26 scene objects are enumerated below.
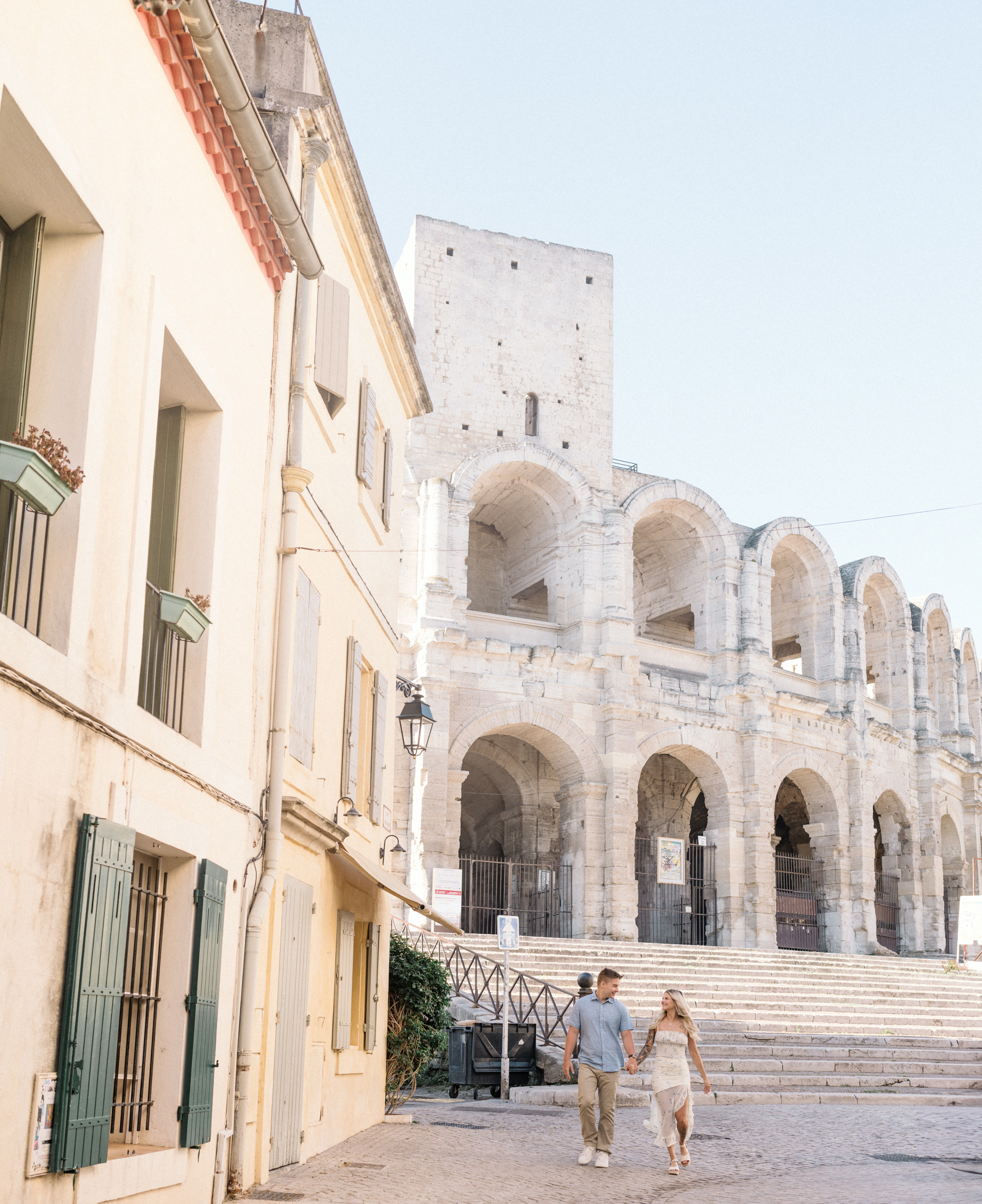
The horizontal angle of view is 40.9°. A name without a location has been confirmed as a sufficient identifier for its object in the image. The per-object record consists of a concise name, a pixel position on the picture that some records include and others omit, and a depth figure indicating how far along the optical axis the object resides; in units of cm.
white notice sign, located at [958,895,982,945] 2717
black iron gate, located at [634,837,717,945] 2722
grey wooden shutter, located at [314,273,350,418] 983
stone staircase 1552
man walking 933
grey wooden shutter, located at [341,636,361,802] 1090
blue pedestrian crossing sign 1380
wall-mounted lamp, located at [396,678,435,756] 1343
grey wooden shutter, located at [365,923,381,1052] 1151
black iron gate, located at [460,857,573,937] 2527
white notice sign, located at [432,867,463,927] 2112
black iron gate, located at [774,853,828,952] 2780
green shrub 1295
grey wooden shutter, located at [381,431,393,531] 1290
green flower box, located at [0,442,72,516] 456
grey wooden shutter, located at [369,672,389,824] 1220
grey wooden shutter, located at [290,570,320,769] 903
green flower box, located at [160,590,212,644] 668
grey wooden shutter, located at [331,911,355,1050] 1027
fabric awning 1003
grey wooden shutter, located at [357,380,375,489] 1163
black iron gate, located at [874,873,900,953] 3128
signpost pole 1396
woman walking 916
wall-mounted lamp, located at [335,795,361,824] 1044
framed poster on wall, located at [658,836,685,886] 2636
